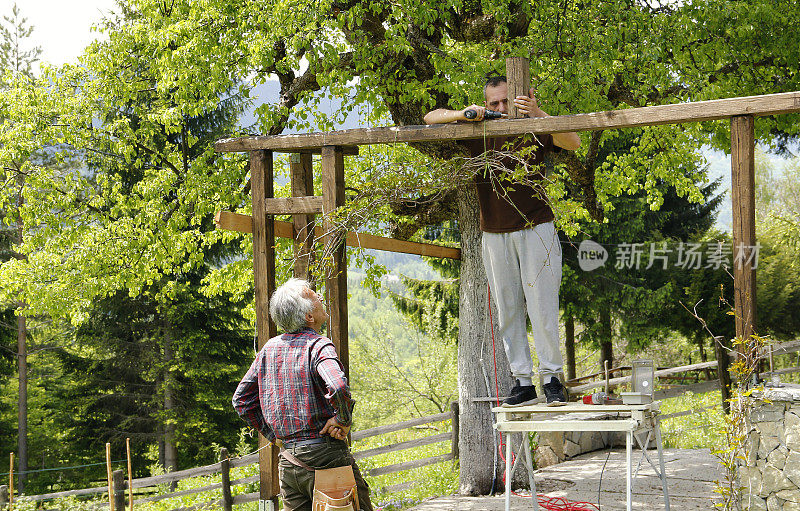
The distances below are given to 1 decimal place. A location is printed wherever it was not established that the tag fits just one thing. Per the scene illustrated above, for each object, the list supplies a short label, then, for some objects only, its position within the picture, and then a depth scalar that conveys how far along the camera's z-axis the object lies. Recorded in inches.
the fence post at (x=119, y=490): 650.8
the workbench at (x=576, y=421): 251.3
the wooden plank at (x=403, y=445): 709.1
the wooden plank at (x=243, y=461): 756.8
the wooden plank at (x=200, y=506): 752.0
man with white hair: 239.9
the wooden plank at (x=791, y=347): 831.8
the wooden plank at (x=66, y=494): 801.1
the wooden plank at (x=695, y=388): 1024.9
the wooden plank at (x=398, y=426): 725.9
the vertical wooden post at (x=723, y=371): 758.1
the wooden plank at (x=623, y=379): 883.4
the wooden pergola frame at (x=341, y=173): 281.9
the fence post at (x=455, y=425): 689.0
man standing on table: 324.8
